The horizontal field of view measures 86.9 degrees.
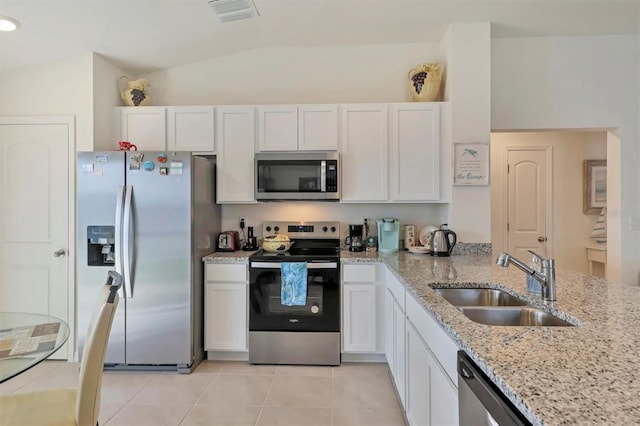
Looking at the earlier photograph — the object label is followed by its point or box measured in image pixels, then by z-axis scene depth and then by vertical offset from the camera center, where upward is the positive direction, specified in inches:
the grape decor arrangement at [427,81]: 118.5 +45.6
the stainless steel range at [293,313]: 108.9 -33.1
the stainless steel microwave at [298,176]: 115.9 +11.9
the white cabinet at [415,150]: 117.0 +21.0
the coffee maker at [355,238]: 123.0 -10.4
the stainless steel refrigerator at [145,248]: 105.0 -11.5
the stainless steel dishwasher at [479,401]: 31.4 -19.6
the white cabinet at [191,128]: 121.2 +29.7
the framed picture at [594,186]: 167.3 +12.2
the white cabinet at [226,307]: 111.7 -31.9
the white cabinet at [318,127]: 119.3 +29.6
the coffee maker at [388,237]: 120.7 -9.5
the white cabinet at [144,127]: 121.6 +30.3
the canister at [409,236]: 125.1 -9.4
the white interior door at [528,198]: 171.5 +6.4
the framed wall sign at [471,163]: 113.2 +16.0
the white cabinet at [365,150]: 118.6 +21.4
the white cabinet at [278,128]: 120.0 +29.5
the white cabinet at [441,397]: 46.8 -27.9
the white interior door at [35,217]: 114.3 -2.0
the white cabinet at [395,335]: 81.3 -33.5
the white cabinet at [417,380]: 60.5 -32.9
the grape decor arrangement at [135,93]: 123.7 +43.5
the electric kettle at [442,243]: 110.8 -10.6
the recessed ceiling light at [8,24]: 91.9 +52.1
